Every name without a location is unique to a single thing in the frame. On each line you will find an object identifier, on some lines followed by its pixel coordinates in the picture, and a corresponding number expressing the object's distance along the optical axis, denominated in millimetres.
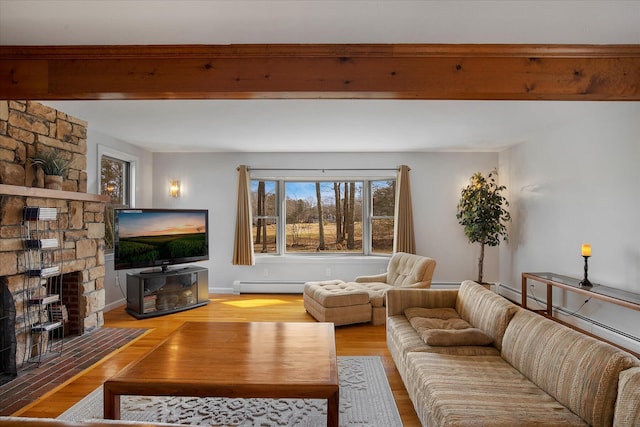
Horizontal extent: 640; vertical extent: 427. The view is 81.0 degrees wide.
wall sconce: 6109
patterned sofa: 1607
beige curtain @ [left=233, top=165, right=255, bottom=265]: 5992
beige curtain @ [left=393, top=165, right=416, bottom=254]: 5973
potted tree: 5355
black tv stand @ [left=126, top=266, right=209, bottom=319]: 4781
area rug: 2396
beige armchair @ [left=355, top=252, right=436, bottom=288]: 4477
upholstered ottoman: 4266
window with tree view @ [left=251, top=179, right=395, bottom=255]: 6367
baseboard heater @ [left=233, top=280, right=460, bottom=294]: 6145
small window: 5035
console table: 3090
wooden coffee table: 2039
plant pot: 3551
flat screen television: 4758
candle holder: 3679
